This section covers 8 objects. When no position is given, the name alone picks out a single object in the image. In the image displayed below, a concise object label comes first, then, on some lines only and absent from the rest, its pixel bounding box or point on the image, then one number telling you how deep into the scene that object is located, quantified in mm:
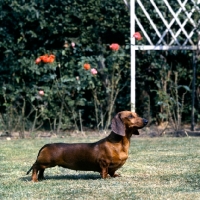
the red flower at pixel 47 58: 11867
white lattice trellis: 11938
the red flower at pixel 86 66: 11992
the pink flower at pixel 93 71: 12045
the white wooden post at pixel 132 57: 11875
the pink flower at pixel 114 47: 12047
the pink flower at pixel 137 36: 11678
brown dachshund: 6855
